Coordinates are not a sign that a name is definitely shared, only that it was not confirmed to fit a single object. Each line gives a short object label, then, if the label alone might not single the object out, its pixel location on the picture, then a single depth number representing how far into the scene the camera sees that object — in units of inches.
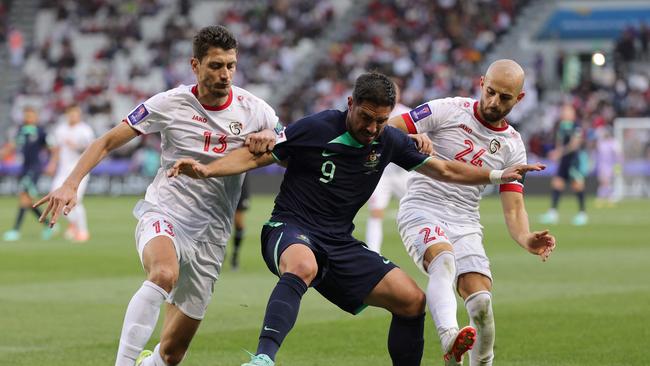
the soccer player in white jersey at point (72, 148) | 877.2
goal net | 1501.0
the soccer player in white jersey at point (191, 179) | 306.8
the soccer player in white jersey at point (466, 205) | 321.4
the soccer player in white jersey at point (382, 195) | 677.9
